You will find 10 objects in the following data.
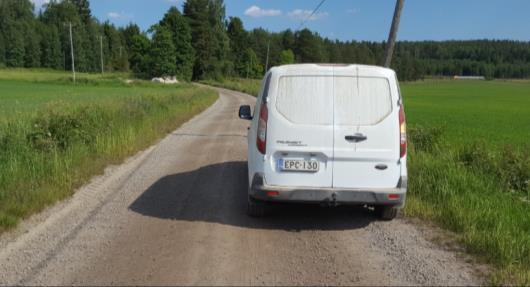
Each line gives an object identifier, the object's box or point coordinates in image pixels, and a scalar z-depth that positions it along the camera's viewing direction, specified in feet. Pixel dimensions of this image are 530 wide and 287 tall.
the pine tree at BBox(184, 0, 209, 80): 309.83
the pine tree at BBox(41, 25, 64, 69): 359.87
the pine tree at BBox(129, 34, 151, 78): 302.66
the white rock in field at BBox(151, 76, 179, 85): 262.82
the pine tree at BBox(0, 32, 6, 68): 336.08
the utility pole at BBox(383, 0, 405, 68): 35.46
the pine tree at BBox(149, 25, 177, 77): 277.23
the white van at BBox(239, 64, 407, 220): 17.07
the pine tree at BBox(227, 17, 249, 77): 358.43
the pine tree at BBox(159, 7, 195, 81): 291.22
